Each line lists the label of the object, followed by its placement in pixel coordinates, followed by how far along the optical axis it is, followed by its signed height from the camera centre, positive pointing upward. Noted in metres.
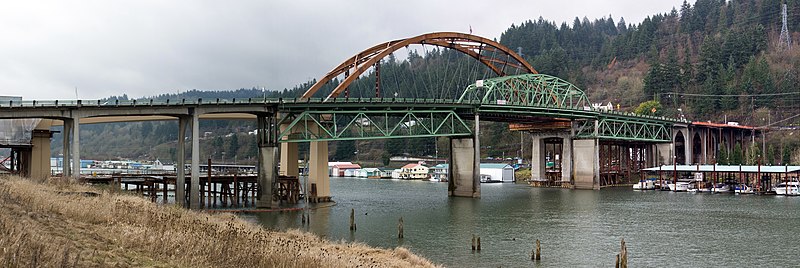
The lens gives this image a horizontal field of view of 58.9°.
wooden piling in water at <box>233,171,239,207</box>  78.25 -3.96
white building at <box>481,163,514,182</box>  157.75 -4.49
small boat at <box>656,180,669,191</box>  116.19 -5.45
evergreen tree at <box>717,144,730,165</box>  138.05 -0.88
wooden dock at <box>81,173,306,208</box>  73.88 -3.31
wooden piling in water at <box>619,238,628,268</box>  36.97 -5.50
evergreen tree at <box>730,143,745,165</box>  132.73 -0.83
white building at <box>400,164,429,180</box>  173.65 -4.59
